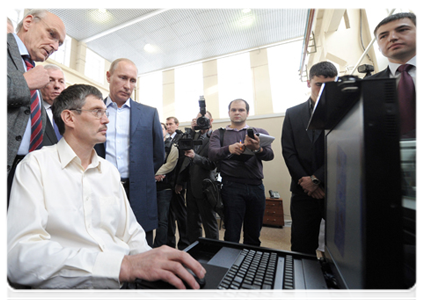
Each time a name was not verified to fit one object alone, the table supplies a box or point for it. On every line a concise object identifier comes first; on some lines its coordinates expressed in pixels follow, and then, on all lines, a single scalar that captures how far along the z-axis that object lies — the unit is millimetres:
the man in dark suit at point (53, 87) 1606
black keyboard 400
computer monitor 275
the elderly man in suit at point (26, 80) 827
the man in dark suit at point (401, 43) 1039
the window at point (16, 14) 4102
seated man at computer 494
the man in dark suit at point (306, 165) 1219
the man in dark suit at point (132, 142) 1349
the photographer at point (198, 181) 2074
